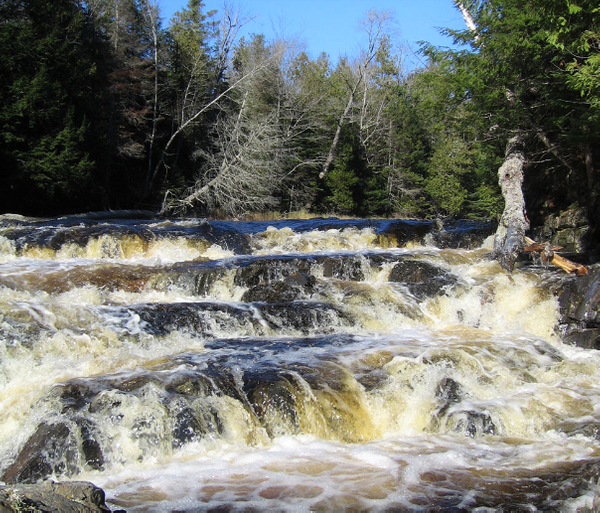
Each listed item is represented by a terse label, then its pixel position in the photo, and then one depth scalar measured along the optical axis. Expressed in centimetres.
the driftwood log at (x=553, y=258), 822
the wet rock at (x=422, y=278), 883
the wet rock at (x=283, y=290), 845
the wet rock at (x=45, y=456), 410
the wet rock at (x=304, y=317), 760
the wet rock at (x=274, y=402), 490
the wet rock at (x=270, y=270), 916
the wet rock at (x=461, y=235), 1302
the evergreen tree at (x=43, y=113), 1591
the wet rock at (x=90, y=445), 428
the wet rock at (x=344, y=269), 983
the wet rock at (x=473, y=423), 493
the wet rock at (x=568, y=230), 1096
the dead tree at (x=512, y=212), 952
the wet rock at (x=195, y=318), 717
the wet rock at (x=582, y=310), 729
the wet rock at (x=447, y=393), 530
